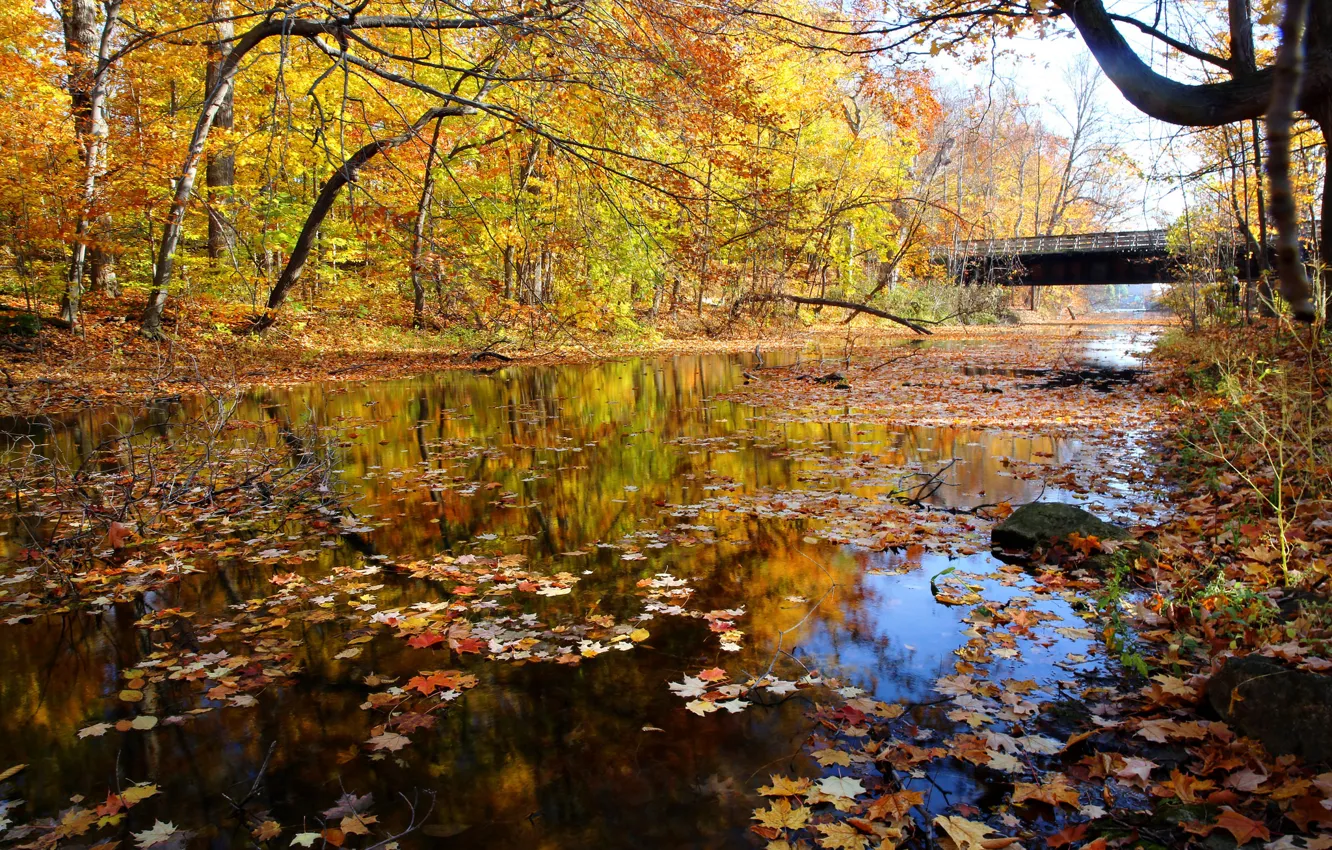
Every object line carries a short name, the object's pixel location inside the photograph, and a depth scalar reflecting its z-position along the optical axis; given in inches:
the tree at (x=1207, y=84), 286.2
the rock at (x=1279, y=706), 113.7
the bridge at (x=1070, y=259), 1352.1
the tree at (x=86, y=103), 640.4
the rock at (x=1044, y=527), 218.5
